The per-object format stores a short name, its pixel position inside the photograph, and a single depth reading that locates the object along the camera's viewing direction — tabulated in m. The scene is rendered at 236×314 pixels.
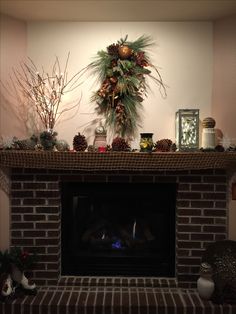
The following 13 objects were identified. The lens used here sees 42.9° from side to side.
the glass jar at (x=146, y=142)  2.24
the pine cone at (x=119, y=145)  2.24
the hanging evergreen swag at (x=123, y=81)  2.35
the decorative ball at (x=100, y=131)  2.35
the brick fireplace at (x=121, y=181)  2.39
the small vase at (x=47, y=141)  2.25
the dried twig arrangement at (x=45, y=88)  2.38
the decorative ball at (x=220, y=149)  2.25
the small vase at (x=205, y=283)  2.16
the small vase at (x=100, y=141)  2.34
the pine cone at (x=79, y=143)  2.26
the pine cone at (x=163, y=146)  2.26
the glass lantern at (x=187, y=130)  2.29
